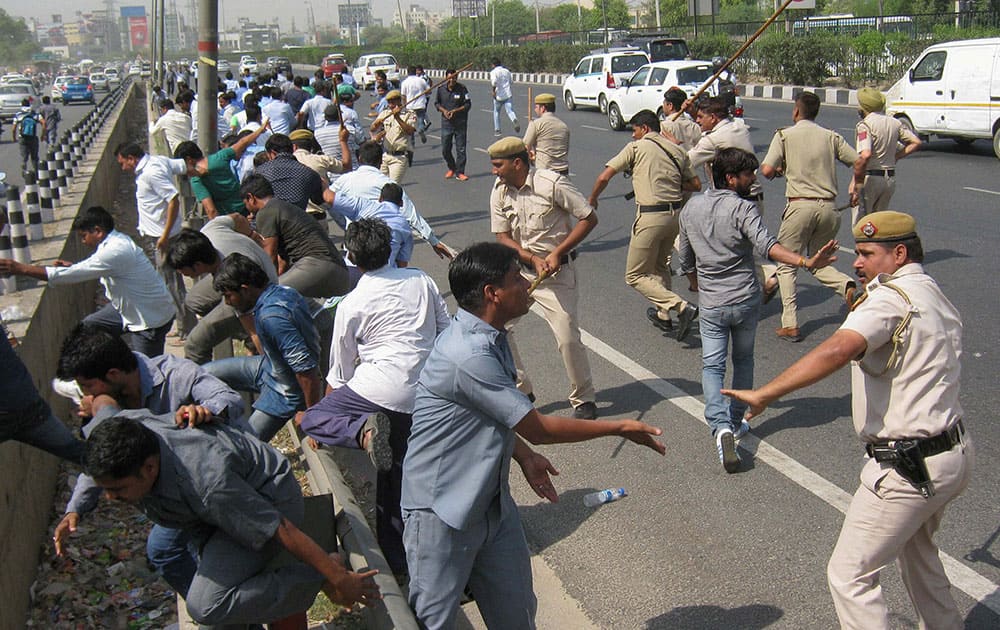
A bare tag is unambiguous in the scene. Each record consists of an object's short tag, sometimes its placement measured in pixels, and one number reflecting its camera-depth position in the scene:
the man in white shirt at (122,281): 6.52
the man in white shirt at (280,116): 13.91
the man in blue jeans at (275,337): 4.80
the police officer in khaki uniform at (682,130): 10.24
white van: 16.19
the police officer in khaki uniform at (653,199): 7.85
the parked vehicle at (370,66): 41.00
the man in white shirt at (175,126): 13.78
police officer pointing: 3.34
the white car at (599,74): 26.86
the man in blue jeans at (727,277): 5.55
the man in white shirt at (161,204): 8.73
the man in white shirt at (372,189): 7.98
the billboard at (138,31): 193.25
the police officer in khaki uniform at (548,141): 10.20
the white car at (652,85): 22.07
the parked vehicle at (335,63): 41.56
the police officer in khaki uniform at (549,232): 6.18
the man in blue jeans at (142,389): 3.86
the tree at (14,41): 166.12
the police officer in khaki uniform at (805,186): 7.75
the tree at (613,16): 97.62
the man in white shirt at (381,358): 4.54
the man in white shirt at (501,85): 21.59
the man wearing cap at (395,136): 12.46
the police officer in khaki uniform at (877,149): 8.66
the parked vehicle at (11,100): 38.69
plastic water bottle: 5.30
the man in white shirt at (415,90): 19.36
